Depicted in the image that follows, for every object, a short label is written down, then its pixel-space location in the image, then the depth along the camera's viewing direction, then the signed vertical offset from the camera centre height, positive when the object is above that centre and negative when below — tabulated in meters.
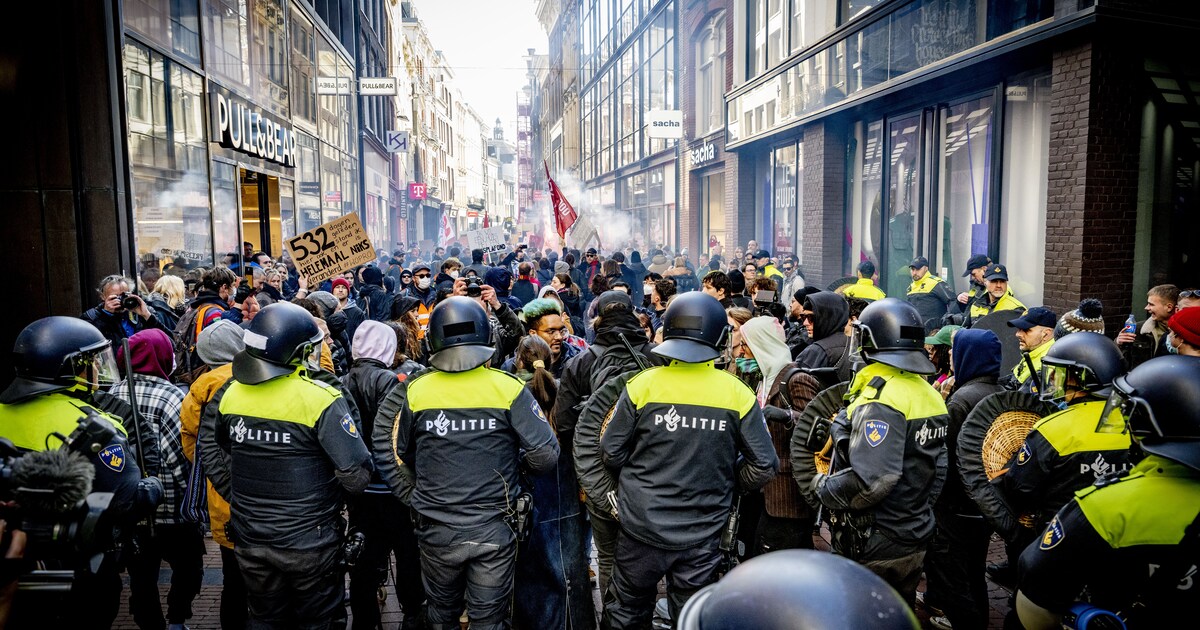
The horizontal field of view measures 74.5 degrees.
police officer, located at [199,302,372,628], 3.79 -1.02
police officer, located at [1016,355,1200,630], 2.36 -0.87
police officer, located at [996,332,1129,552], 3.49 -0.86
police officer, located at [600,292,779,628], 3.77 -1.01
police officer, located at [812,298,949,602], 3.63 -0.94
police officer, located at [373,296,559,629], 3.85 -1.02
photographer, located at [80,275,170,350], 6.65 -0.45
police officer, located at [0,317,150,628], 3.39 -0.69
